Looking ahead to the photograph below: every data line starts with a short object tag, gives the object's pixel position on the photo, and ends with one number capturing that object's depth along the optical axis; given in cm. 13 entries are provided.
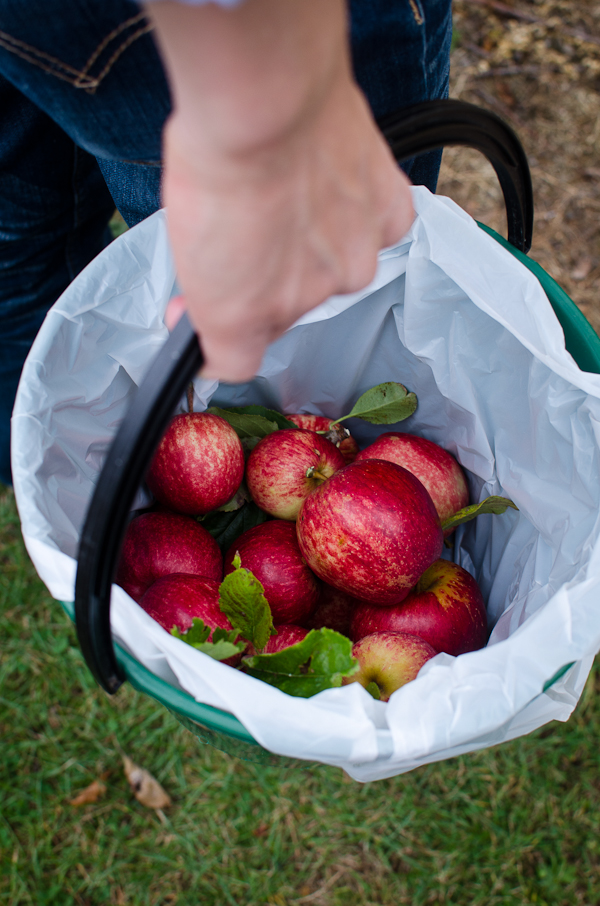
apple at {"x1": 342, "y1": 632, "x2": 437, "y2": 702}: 67
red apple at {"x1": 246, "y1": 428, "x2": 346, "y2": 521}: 83
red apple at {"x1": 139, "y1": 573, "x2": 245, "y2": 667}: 66
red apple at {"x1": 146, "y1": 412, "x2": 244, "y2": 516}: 79
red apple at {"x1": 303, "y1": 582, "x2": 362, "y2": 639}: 86
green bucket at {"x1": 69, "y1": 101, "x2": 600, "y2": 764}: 40
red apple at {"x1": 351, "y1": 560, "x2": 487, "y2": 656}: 74
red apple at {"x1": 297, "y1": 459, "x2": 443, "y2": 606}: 70
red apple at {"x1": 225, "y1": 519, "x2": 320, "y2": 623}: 77
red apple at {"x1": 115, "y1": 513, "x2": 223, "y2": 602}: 76
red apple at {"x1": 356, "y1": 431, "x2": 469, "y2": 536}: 86
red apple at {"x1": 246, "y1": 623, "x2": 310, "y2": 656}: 70
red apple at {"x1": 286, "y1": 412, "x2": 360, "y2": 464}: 95
